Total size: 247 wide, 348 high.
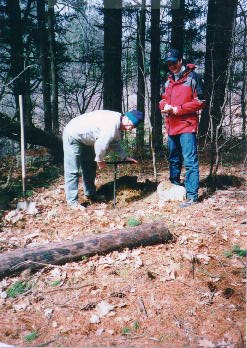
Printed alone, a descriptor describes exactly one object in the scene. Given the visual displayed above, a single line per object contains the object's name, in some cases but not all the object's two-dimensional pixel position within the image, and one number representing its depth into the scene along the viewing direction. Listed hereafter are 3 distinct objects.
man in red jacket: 5.90
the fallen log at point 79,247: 4.36
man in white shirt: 5.85
